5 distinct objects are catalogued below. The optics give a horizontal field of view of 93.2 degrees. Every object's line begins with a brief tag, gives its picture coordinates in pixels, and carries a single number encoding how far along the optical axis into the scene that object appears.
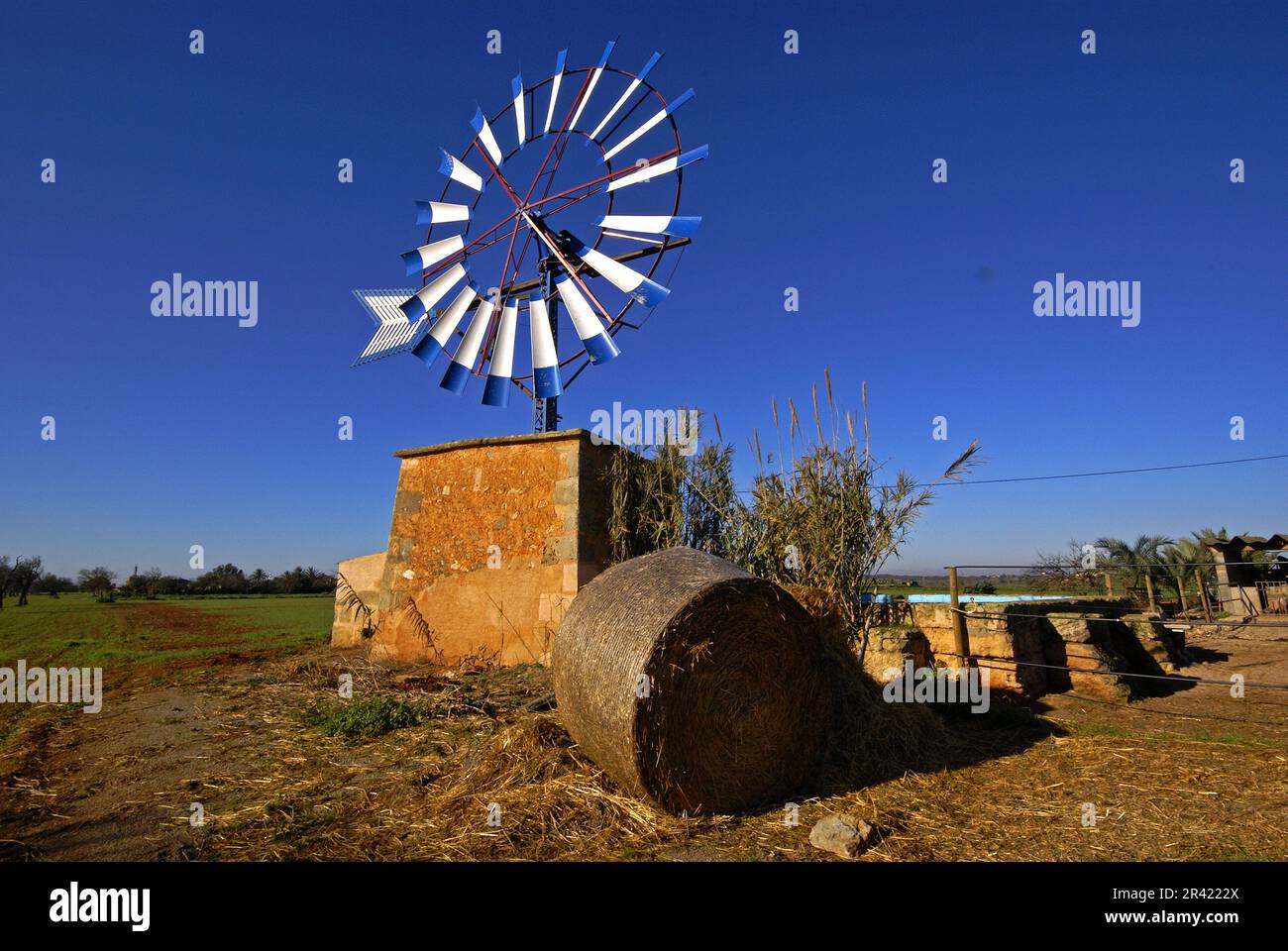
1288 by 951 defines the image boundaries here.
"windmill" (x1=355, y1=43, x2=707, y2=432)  10.40
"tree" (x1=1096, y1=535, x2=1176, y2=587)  23.00
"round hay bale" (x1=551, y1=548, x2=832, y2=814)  4.07
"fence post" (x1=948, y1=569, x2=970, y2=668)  7.60
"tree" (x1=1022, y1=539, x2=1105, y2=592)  19.77
